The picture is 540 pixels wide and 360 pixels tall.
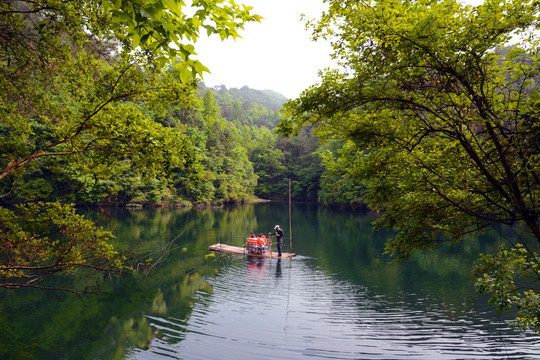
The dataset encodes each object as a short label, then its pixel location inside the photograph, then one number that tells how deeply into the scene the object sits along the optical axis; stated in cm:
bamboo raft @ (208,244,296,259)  1862
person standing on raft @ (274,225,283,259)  1820
